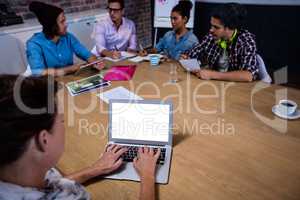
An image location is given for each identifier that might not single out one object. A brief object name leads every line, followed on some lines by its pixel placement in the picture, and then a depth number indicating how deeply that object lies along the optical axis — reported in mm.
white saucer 1426
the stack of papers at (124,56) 2418
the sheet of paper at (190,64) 2054
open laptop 1202
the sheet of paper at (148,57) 2332
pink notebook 1999
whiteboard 3947
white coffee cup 1438
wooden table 1031
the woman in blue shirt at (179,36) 2678
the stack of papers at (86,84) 1843
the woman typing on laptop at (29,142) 679
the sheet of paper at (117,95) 1716
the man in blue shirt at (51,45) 2186
